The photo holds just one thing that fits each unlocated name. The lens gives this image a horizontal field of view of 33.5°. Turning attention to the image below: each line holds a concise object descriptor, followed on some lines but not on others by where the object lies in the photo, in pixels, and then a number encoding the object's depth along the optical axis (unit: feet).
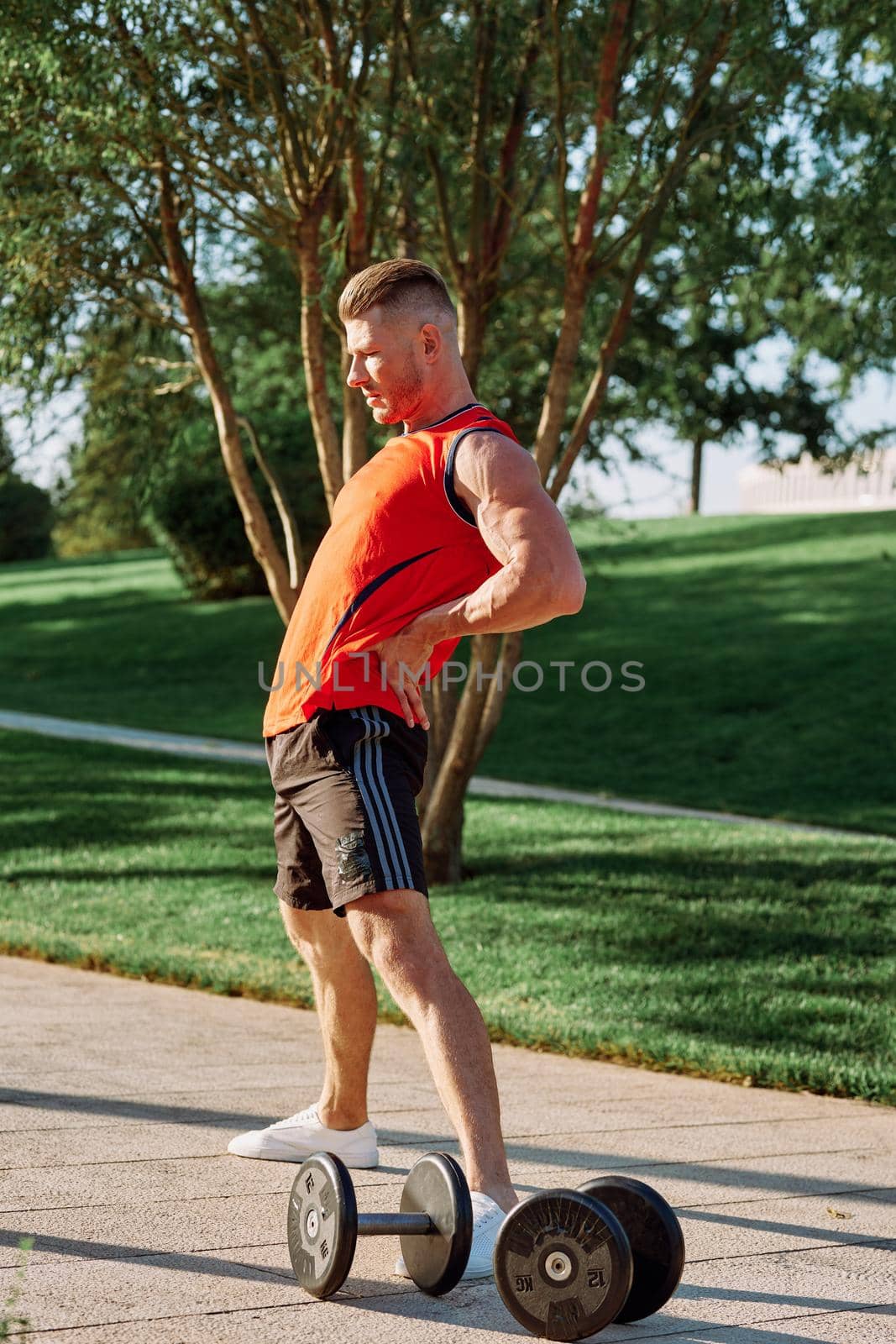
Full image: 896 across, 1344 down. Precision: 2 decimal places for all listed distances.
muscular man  9.41
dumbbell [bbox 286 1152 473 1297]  8.80
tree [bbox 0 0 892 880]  22.56
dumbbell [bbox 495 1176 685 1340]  8.33
